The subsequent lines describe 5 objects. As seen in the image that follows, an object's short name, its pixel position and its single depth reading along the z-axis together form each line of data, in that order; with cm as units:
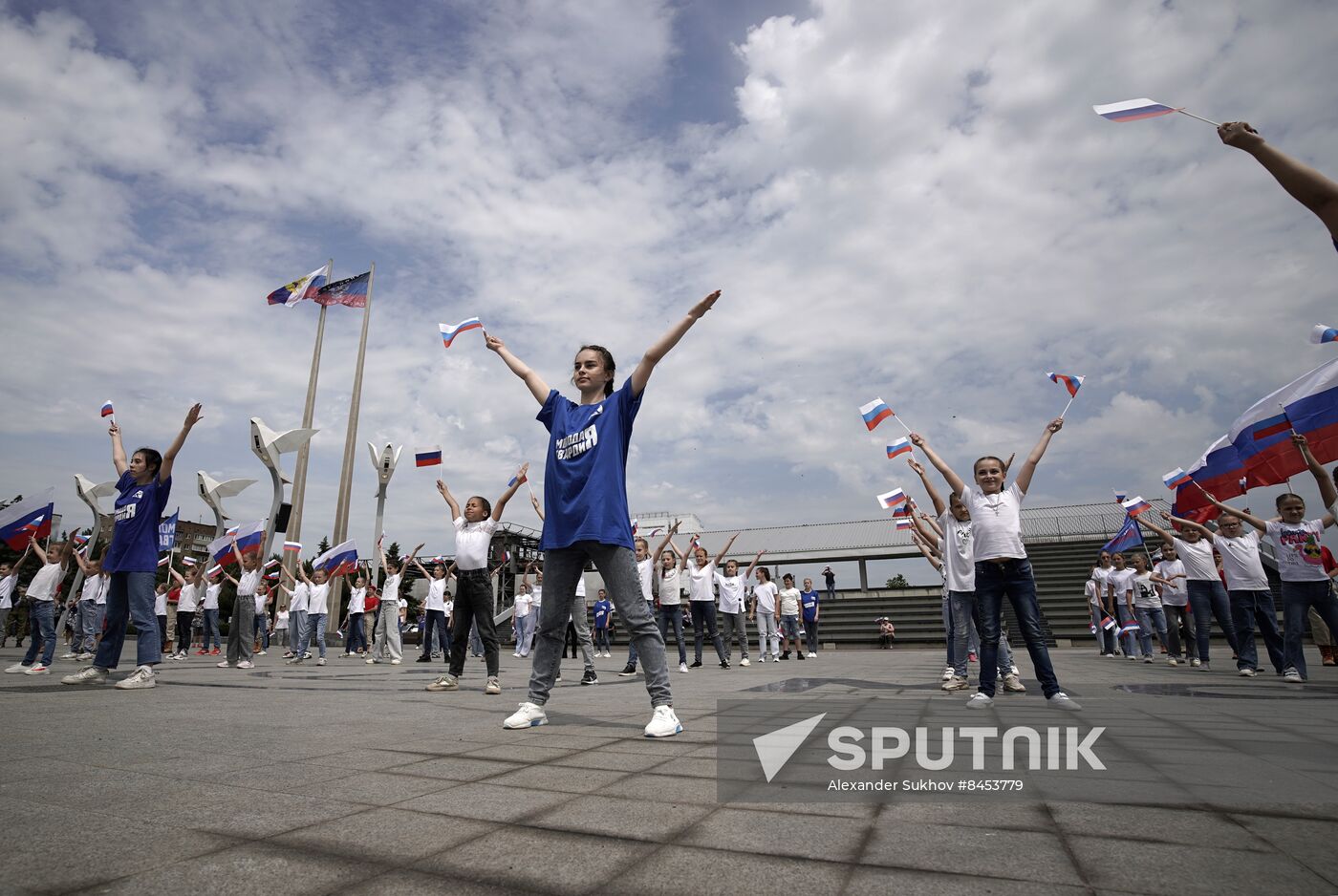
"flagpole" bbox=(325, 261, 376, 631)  2460
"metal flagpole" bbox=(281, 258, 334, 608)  2529
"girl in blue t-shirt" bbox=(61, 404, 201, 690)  608
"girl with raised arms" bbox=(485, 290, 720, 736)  402
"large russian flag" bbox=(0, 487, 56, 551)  1286
